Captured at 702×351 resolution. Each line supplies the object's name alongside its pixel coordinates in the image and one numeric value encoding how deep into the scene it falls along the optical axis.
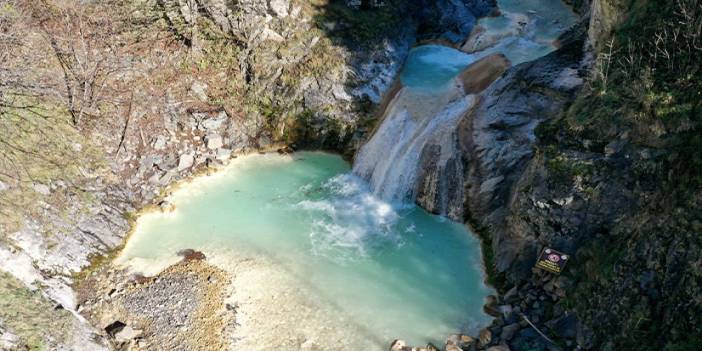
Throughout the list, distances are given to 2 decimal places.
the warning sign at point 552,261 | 14.29
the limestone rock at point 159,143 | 21.20
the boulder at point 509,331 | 13.82
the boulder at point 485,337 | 13.92
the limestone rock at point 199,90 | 23.27
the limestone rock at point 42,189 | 16.80
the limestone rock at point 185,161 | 21.27
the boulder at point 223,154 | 22.34
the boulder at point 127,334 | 14.08
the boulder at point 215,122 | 22.61
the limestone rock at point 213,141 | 22.33
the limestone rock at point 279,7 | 24.48
